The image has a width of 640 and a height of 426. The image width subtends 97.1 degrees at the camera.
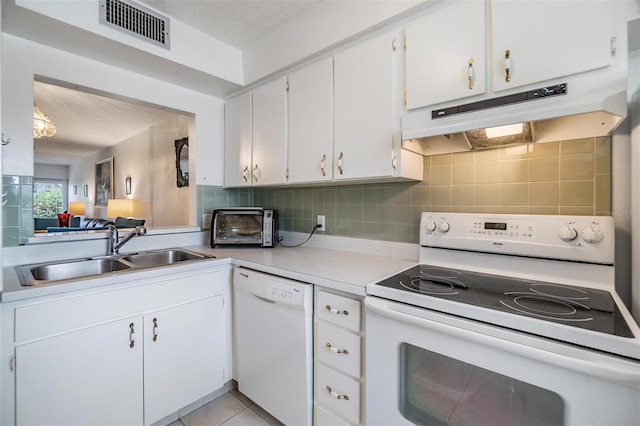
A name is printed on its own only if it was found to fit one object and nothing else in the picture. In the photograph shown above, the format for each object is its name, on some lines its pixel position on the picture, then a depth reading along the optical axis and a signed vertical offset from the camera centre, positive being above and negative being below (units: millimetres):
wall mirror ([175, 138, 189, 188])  3309 +601
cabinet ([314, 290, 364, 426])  1163 -630
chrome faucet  1764 -179
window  8016 +455
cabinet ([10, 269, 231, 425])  1146 -667
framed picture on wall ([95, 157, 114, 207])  5723 +677
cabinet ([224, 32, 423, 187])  1416 +543
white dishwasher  1321 -676
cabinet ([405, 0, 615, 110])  948 +647
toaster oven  2127 -109
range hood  918 +364
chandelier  2932 +943
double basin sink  1428 -298
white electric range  704 -345
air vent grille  1498 +1085
